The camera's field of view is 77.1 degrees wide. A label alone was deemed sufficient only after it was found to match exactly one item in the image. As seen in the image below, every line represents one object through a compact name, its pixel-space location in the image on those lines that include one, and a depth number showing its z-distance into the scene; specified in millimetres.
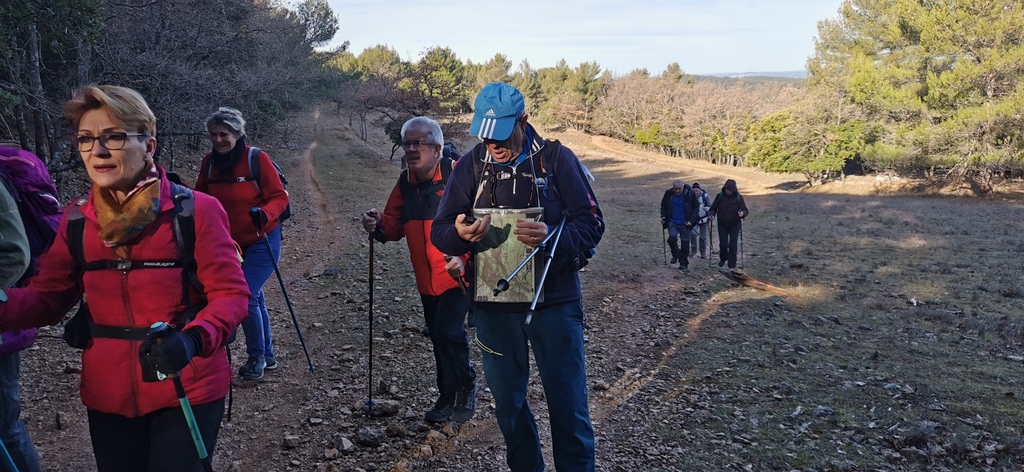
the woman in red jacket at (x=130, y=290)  2328
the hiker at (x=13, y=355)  2590
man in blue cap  3299
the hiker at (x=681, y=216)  13859
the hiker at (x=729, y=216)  13766
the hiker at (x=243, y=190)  5137
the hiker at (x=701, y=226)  14297
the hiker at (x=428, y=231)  4621
